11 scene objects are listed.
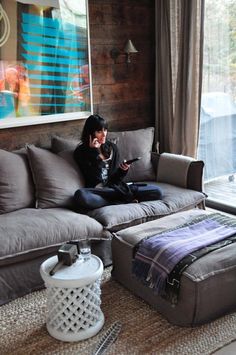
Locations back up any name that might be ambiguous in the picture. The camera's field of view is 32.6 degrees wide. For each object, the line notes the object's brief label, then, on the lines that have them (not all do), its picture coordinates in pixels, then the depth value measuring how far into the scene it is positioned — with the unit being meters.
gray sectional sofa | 2.43
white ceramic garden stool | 2.00
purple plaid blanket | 2.16
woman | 3.11
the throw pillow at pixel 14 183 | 2.85
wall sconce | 3.81
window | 3.49
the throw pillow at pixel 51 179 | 2.96
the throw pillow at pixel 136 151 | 3.52
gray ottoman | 2.04
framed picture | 3.19
